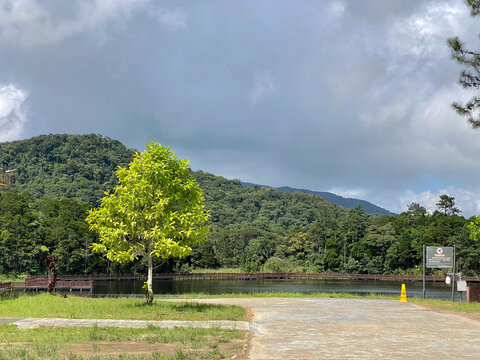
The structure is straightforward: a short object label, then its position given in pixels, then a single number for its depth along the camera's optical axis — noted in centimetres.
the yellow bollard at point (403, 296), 2839
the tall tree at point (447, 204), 13062
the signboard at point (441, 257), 3044
